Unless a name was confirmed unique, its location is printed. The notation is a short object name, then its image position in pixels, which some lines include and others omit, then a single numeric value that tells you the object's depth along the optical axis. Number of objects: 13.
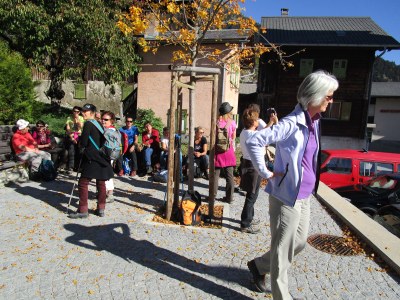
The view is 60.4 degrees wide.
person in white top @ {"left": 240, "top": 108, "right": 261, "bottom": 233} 4.64
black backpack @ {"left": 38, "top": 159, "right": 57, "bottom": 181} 7.73
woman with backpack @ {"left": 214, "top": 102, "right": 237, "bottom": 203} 6.11
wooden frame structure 4.98
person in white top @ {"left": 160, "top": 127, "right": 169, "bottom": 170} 9.11
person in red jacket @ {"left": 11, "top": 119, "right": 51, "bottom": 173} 7.64
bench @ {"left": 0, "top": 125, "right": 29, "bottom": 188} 7.22
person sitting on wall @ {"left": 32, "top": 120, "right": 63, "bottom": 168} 8.48
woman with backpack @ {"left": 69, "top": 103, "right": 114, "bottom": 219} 5.30
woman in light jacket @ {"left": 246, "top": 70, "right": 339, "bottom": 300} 2.70
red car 9.80
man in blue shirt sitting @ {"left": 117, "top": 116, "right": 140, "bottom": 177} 8.97
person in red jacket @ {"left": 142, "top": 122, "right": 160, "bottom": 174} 9.12
